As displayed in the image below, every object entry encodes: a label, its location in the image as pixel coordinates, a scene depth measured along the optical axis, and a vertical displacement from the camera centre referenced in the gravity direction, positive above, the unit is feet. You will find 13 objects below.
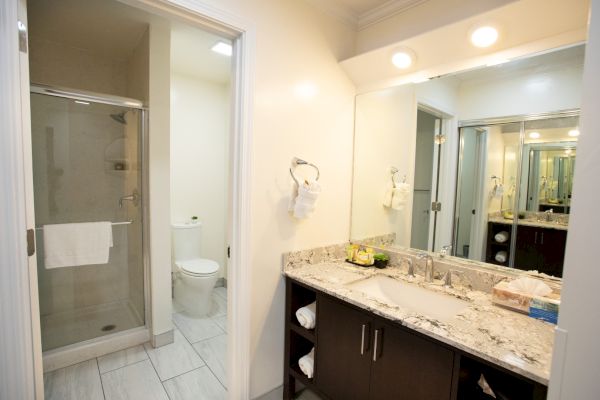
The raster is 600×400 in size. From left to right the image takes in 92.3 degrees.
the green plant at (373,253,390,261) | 6.05 -1.54
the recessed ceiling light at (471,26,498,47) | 4.50 +2.39
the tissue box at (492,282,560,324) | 3.75 -1.56
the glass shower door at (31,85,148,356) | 7.22 -0.68
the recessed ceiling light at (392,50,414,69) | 5.44 +2.40
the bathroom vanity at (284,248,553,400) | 3.23 -2.02
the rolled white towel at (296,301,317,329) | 5.25 -2.46
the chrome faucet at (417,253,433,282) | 5.32 -1.53
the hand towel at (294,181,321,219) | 5.41 -0.32
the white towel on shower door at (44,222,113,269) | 6.46 -1.59
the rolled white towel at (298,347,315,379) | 5.27 -3.39
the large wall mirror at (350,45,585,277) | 4.31 +0.46
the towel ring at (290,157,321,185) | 5.59 +0.37
